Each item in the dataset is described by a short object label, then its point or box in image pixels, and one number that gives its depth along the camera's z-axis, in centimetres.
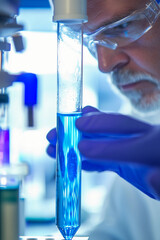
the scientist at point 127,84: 88
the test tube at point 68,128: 86
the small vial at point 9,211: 79
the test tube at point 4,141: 93
